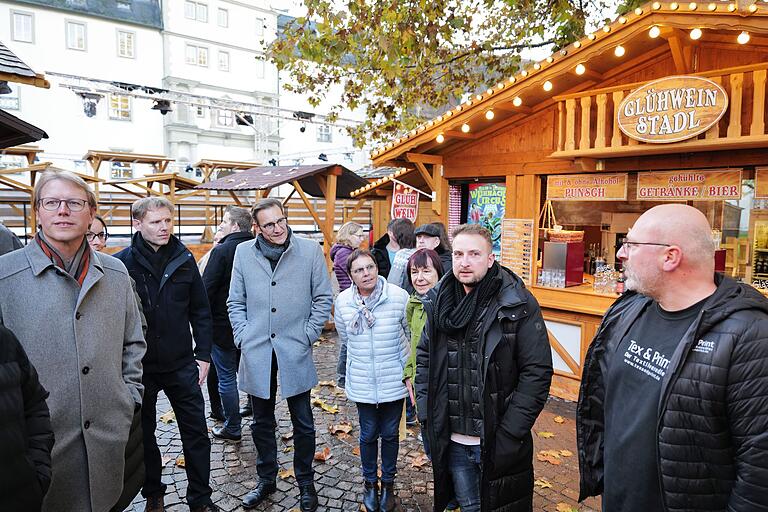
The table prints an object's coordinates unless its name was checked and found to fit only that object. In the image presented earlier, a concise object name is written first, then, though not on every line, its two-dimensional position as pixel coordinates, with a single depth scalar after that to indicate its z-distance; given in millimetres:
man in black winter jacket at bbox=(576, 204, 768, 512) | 1724
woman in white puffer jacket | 3510
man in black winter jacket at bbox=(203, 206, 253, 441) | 4586
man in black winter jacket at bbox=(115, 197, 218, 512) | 3357
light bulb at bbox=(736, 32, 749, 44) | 4605
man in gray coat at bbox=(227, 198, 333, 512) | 3586
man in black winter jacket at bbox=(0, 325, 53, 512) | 1644
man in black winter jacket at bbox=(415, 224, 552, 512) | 2643
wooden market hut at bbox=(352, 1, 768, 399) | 4828
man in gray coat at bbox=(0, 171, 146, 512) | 2191
